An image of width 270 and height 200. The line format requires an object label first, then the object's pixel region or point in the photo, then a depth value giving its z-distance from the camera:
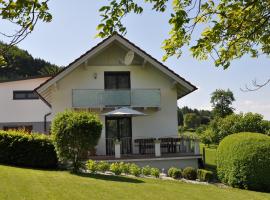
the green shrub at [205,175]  11.31
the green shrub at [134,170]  10.64
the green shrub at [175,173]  11.43
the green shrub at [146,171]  11.12
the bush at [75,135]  10.10
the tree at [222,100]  50.97
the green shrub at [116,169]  10.57
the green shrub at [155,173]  10.99
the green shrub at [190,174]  11.48
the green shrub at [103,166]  10.95
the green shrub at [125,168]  10.91
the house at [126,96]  14.24
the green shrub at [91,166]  10.37
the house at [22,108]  20.69
